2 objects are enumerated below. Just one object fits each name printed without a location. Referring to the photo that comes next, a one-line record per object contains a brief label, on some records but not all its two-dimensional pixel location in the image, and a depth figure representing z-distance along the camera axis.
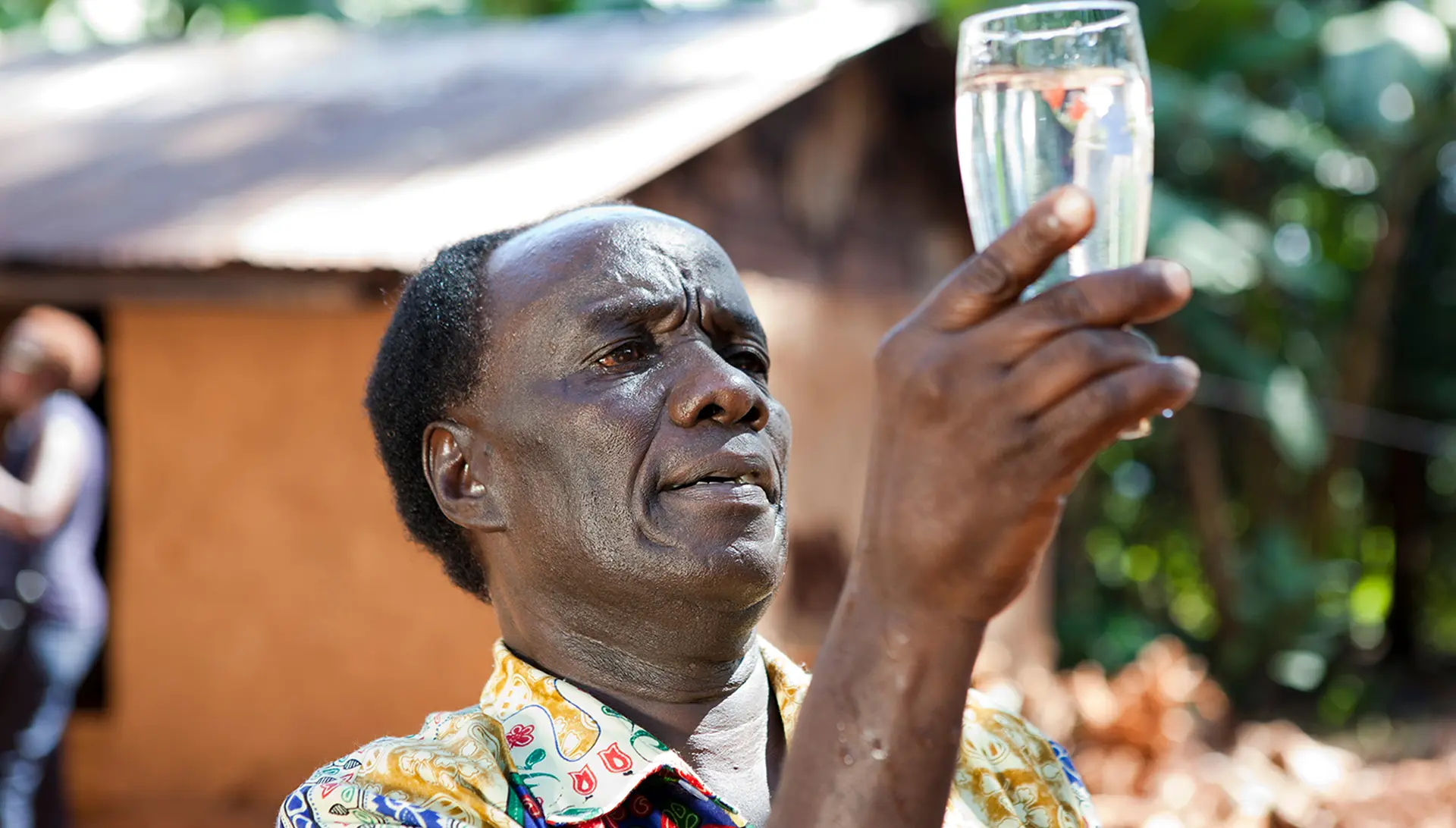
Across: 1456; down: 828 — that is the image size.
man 1.17
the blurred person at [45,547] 4.95
